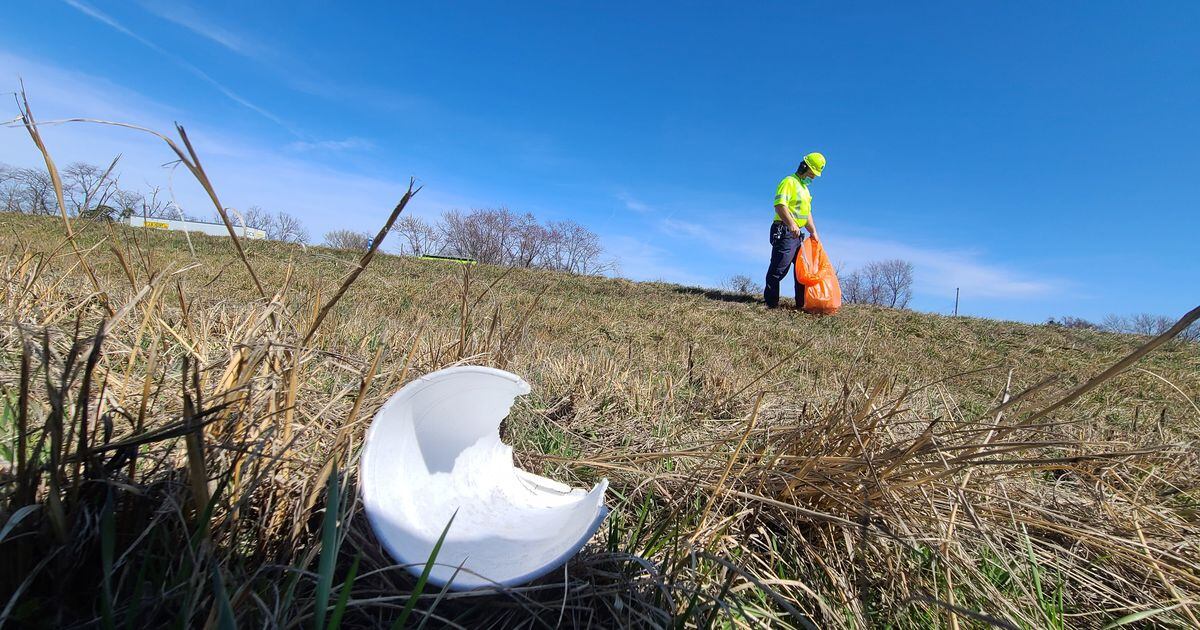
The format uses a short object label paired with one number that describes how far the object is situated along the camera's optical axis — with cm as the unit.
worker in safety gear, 725
